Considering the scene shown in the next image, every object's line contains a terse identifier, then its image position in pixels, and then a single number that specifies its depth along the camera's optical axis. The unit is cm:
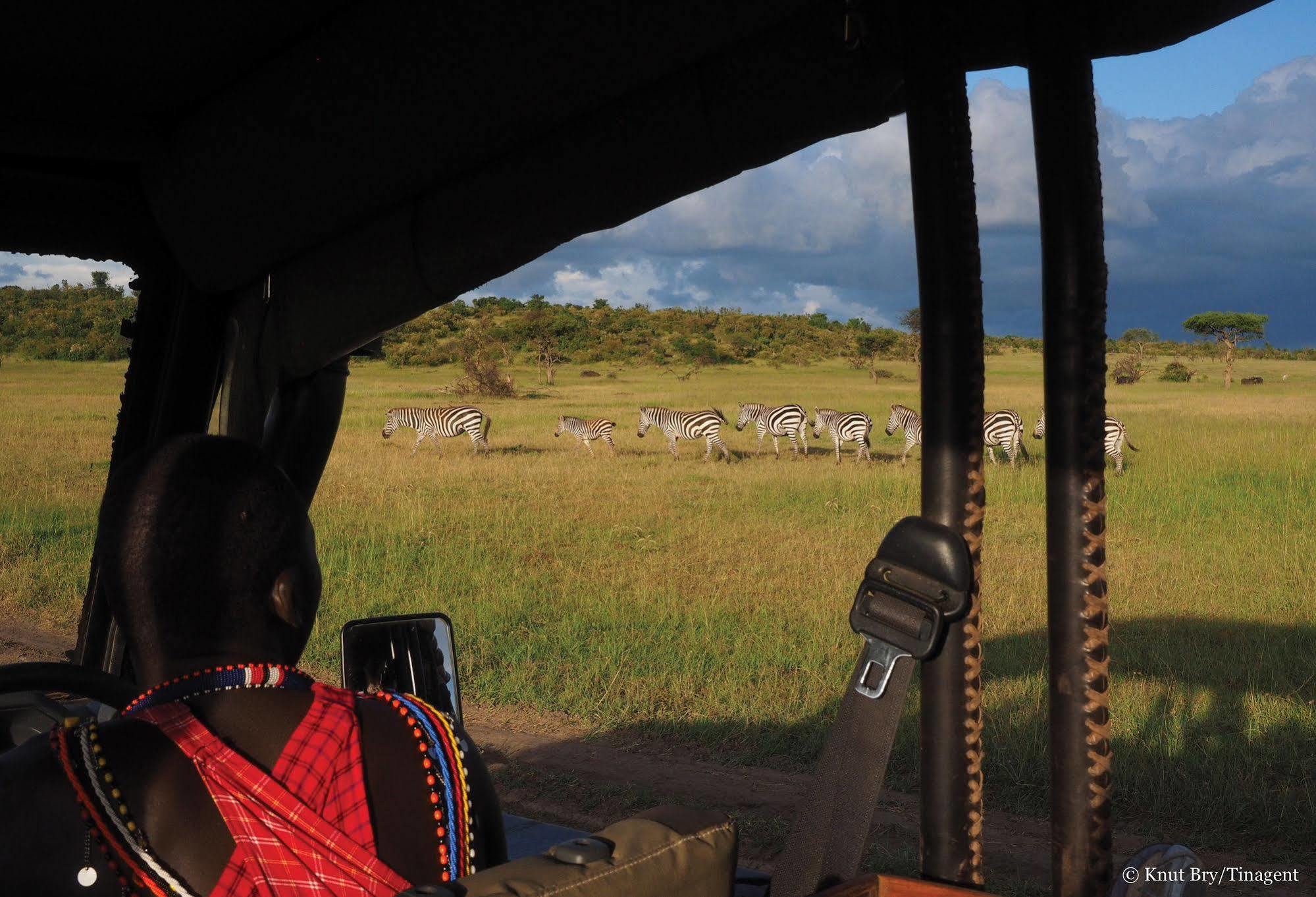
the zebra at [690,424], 2017
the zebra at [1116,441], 1575
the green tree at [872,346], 4700
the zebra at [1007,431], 1758
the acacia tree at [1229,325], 4319
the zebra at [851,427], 1928
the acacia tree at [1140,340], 4589
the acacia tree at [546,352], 3806
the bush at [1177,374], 4112
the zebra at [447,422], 2025
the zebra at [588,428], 2038
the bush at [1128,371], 3947
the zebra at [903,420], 2048
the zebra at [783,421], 2044
